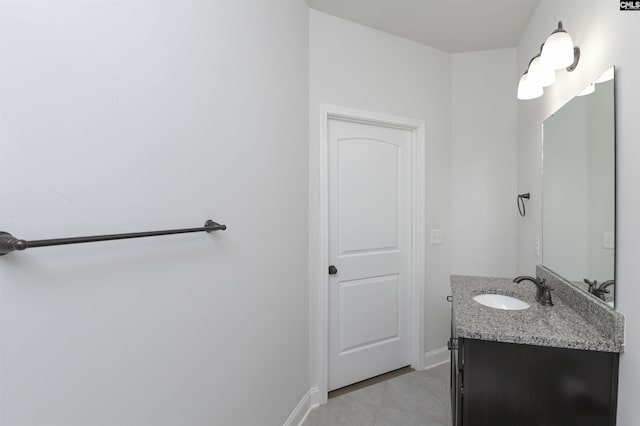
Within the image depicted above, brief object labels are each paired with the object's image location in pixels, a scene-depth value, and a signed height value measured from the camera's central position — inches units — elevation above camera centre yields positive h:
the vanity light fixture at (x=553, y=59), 54.9 +26.2
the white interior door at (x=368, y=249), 92.7 -13.5
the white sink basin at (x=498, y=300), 69.4 -21.2
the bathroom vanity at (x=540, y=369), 46.1 -24.6
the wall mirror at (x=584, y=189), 48.3 +2.6
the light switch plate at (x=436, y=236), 105.0 -10.3
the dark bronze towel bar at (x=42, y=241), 25.9 -3.0
